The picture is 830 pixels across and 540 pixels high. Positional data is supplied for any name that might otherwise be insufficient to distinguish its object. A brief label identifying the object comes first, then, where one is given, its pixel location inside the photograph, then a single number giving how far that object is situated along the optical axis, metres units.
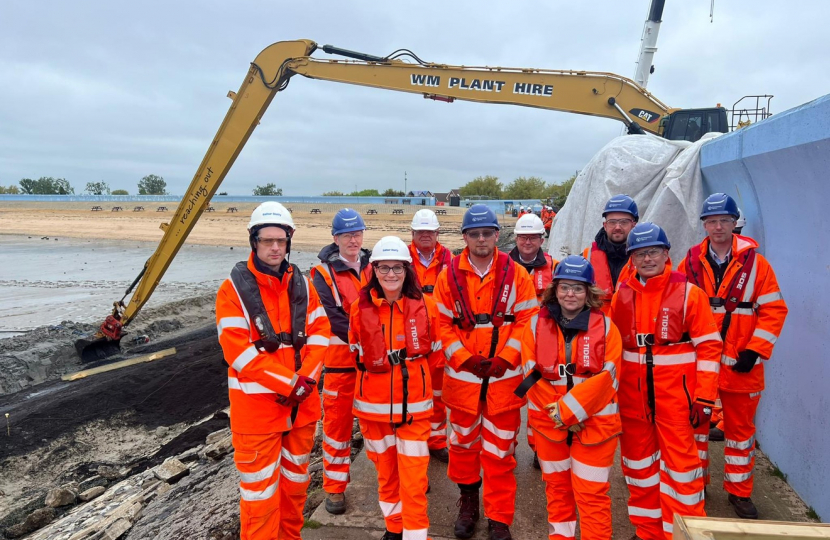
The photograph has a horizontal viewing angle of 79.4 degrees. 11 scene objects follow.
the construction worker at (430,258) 4.52
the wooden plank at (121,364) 8.81
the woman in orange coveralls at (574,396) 2.81
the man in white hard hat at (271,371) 2.96
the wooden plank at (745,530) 1.55
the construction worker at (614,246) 3.89
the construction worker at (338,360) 3.83
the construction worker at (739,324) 3.45
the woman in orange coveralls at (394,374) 3.11
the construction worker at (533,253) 4.30
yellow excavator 7.88
